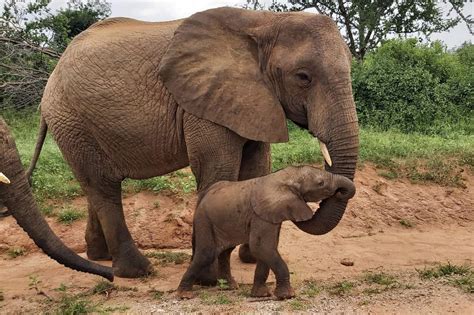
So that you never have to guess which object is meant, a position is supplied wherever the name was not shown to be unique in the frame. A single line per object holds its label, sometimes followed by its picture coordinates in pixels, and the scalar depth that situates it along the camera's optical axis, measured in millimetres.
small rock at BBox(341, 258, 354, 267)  5762
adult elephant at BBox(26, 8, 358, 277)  4383
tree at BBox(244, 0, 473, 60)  20078
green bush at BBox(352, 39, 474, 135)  12094
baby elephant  4164
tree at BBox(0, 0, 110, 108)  12273
